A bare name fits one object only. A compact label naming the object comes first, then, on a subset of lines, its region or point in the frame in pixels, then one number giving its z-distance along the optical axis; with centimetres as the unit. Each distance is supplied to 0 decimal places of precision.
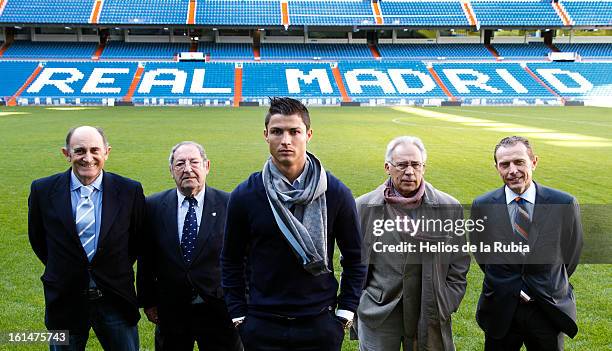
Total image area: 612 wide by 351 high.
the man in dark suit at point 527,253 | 363
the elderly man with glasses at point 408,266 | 355
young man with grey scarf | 302
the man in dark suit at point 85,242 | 363
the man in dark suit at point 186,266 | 385
